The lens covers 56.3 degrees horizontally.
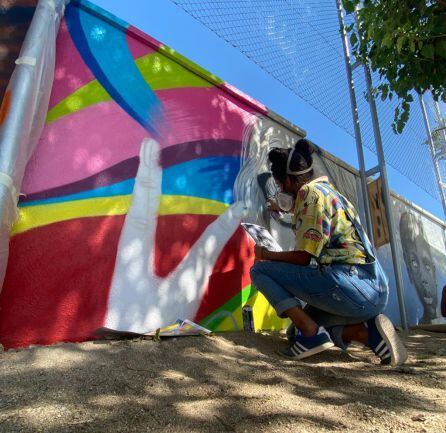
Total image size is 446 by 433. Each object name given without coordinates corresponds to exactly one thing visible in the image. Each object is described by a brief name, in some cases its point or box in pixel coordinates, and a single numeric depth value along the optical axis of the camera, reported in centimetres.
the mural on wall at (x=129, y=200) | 202
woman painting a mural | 205
